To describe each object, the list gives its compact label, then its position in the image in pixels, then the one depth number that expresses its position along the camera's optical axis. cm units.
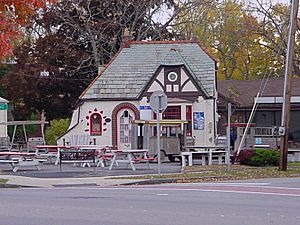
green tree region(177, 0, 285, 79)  6091
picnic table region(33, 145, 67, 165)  3341
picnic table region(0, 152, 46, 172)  2912
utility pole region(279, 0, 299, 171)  2991
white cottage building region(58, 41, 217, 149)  4238
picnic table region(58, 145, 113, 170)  3054
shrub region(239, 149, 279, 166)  3353
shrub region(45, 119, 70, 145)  4866
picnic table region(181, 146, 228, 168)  3227
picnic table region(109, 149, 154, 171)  2989
